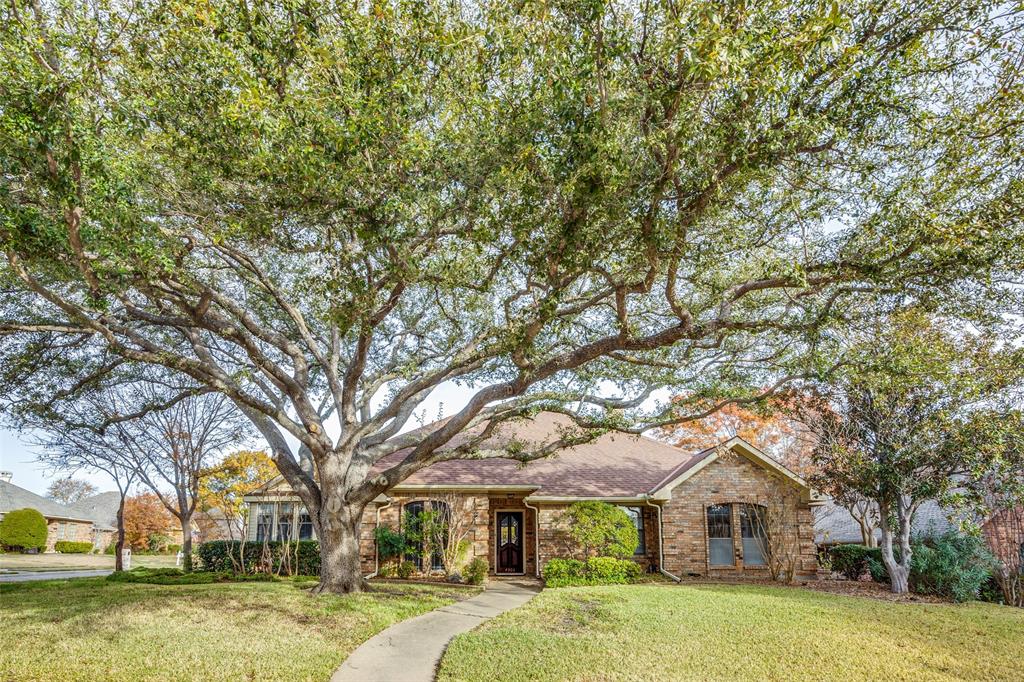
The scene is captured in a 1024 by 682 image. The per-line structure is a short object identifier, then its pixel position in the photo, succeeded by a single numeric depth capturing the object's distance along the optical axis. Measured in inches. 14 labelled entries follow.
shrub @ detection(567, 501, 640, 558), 614.9
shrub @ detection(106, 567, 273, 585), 645.3
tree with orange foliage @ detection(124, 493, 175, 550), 1378.0
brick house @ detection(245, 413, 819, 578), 684.1
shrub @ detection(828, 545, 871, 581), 718.5
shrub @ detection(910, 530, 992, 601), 570.3
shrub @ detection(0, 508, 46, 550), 1305.4
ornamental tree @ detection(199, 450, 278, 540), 708.0
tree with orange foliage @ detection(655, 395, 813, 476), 1060.3
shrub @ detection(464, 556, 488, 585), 643.5
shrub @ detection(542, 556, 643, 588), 611.8
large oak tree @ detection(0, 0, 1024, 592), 254.2
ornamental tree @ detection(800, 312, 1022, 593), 445.7
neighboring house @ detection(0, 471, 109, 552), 1317.7
